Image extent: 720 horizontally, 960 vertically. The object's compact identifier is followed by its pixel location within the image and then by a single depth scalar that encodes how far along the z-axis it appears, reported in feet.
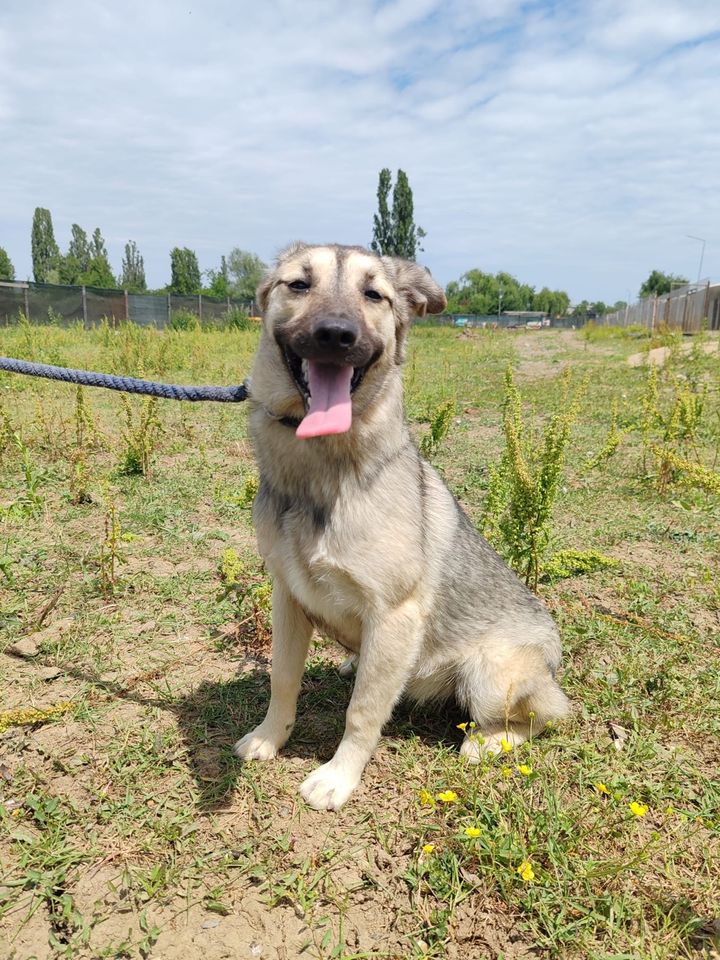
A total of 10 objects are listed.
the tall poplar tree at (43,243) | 250.57
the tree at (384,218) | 196.34
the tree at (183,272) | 260.01
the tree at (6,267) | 207.00
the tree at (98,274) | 203.41
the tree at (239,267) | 234.46
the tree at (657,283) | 315.37
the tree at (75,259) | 226.58
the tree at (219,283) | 211.41
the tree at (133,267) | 293.02
